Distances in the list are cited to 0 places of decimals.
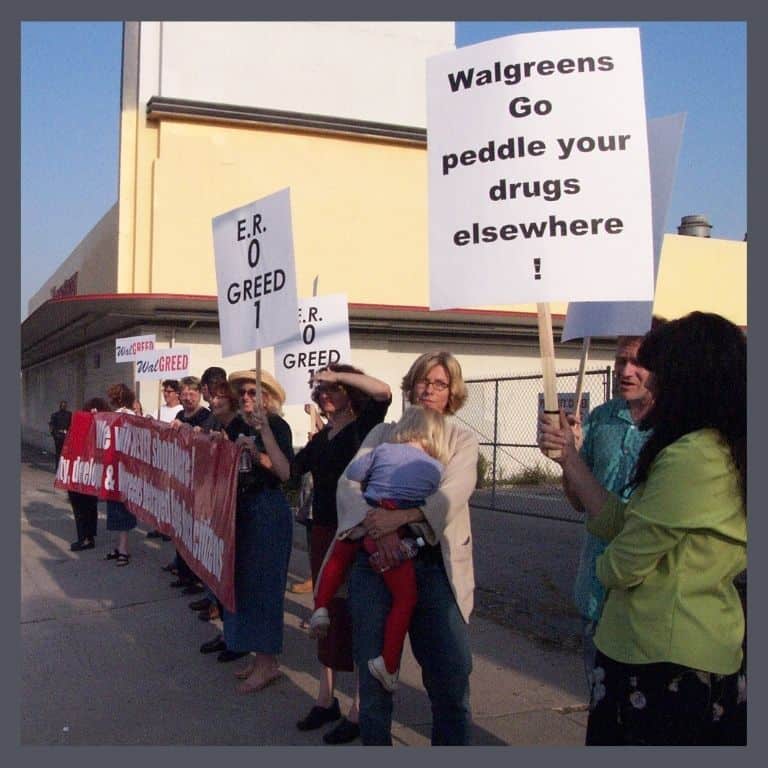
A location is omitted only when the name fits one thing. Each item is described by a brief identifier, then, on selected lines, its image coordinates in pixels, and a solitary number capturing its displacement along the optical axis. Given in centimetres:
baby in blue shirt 385
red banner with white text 598
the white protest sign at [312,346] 847
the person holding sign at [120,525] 1005
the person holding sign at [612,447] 380
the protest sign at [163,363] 1209
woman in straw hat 564
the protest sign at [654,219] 385
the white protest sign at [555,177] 331
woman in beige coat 387
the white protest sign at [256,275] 538
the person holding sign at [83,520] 1095
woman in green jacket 263
